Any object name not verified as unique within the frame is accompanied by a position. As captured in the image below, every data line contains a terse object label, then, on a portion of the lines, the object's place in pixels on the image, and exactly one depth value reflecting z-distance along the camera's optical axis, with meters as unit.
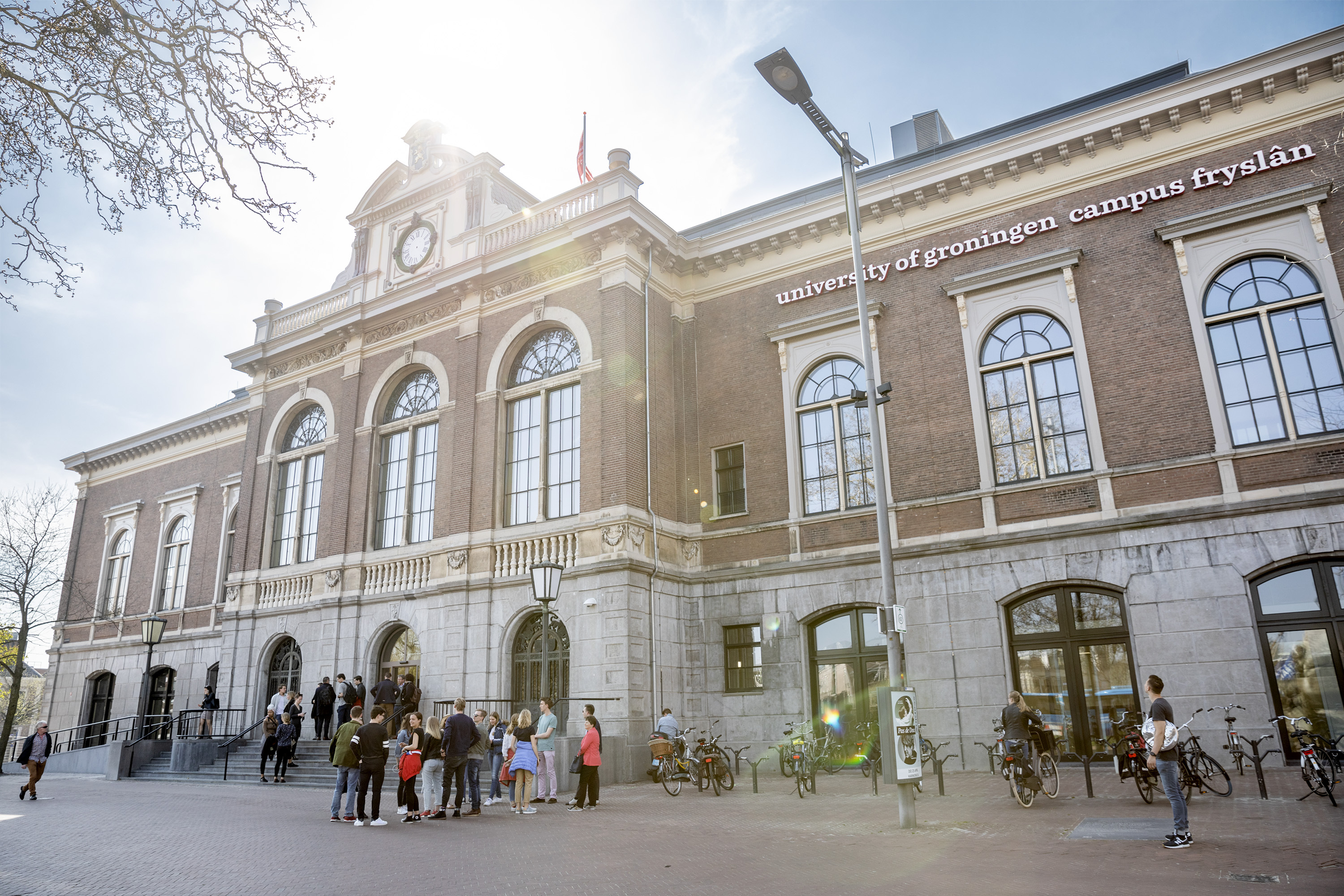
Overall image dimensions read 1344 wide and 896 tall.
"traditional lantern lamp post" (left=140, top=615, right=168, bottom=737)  21.97
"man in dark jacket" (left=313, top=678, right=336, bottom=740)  21.16
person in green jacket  12.78
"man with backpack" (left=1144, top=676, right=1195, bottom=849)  8.48
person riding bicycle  12.33
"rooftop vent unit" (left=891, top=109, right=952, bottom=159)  24.62
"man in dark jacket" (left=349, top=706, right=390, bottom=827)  12.46
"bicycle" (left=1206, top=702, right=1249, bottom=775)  12.76
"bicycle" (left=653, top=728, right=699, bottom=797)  15.80
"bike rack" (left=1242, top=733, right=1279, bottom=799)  11.05
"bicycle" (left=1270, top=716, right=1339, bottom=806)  10.60
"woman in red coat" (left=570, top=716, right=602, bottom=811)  13.86
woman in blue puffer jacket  13.52
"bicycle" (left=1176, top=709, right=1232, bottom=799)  11.82
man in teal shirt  14.55
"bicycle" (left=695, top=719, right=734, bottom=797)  15.23
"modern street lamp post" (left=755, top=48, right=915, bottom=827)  11.15
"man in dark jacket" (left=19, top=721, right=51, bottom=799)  16.42
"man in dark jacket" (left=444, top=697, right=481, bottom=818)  13.09
